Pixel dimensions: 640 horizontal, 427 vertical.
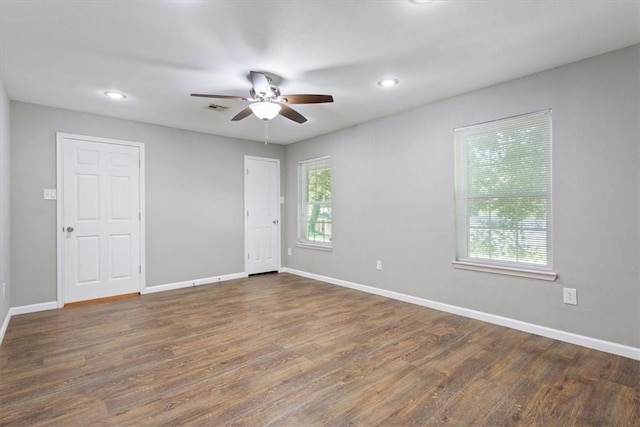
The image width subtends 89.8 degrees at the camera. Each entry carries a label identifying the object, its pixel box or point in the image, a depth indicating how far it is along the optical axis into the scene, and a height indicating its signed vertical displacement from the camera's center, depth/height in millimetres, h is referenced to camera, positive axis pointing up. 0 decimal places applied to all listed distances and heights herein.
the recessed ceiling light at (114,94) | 3379 +1289
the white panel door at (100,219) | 3980 -61
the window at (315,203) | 5344 +195
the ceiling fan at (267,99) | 2785 +1015
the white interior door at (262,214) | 5637 -3
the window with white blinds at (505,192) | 2938 +210
